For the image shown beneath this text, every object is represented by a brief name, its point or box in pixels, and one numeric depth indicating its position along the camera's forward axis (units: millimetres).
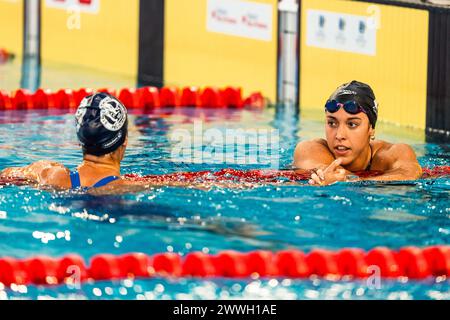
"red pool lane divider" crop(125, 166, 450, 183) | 14758
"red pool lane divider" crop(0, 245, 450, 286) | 11266
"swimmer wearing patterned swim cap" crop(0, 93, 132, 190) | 13273
